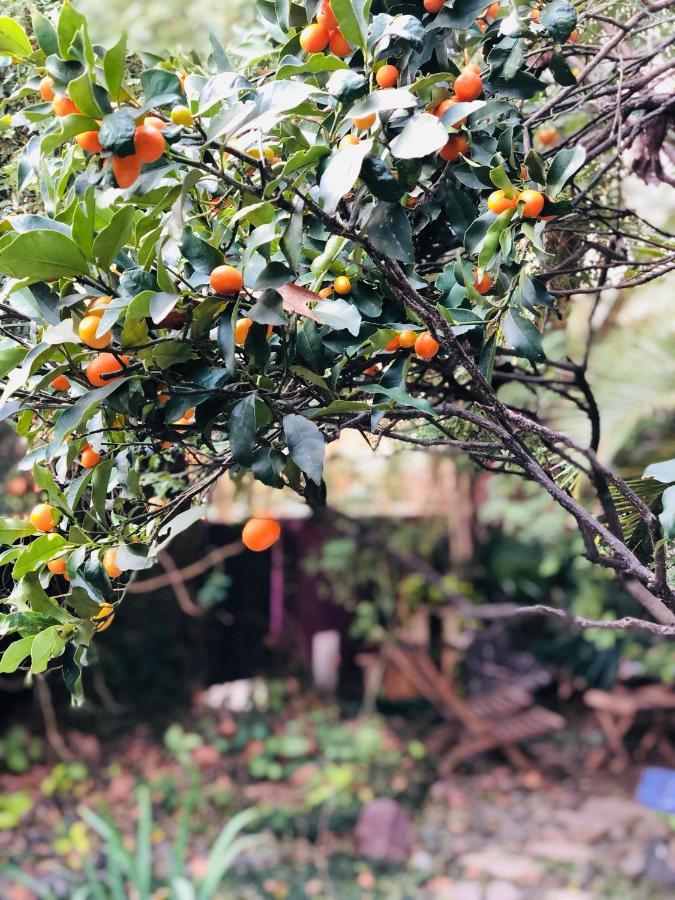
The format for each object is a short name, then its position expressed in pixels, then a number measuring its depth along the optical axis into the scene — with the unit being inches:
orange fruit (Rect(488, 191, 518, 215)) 28.1
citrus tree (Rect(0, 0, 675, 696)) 22.1
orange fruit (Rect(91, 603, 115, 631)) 28.2
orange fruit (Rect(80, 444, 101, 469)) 29.1
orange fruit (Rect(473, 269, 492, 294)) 30.0
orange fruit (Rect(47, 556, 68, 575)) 28.2
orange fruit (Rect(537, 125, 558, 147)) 52.9
